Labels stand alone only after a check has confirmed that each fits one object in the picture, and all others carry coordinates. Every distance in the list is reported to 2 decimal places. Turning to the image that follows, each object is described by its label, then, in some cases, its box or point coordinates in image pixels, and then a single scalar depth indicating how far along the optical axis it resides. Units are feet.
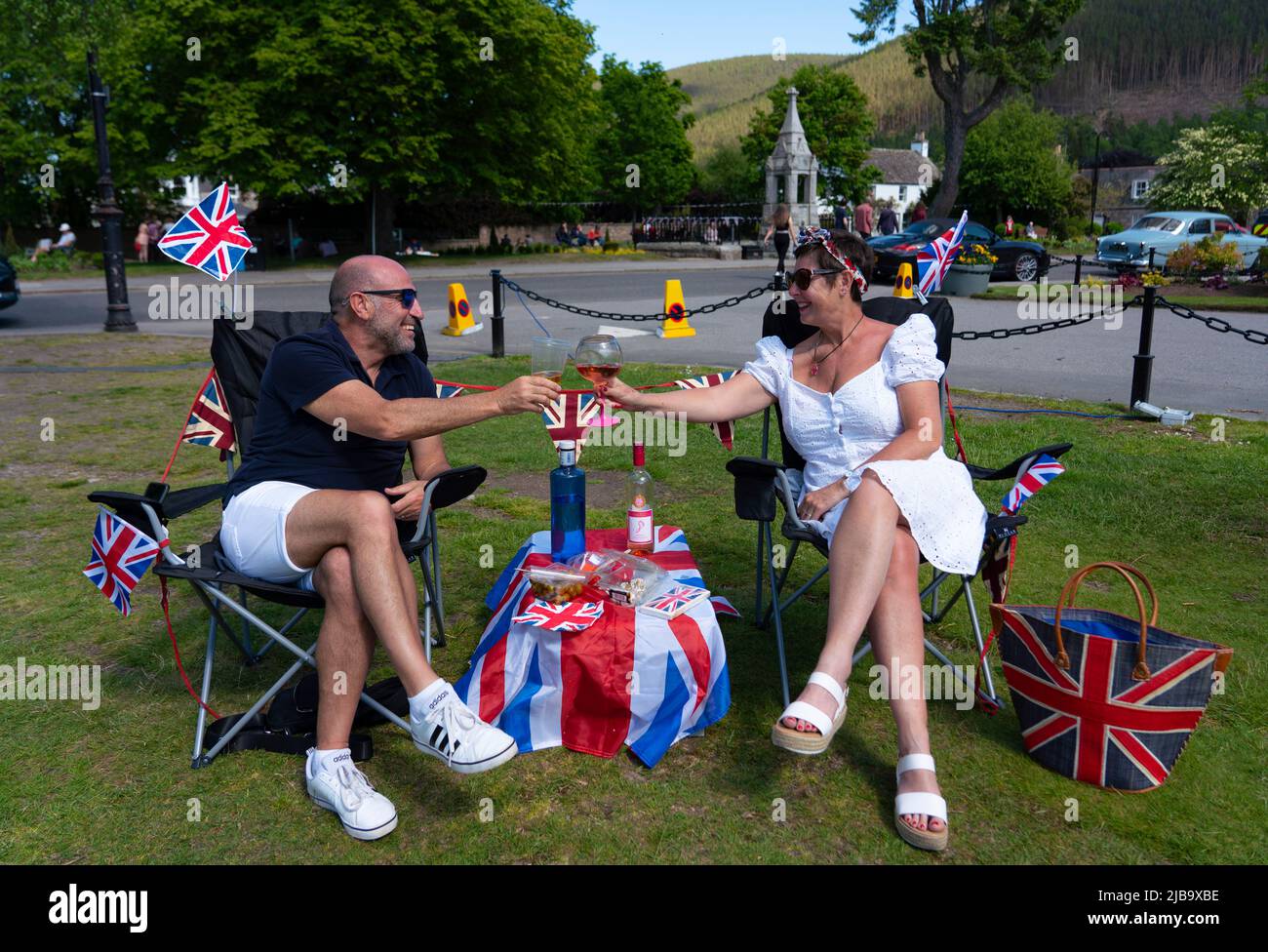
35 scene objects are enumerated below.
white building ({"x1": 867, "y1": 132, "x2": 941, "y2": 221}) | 315.37
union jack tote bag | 9.37
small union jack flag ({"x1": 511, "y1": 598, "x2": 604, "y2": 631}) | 10.69
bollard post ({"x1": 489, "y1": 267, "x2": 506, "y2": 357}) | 36.29
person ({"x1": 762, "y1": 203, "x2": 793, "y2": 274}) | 71.72
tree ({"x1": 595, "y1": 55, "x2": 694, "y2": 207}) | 178.19
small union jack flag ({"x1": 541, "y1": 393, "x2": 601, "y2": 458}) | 12.16
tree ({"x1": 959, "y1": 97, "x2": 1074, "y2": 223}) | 173.37
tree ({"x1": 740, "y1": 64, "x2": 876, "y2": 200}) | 224.53
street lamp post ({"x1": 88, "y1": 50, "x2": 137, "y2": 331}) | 43.93
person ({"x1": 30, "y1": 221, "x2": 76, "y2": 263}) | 99.26
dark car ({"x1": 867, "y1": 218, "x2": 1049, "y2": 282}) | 67.79
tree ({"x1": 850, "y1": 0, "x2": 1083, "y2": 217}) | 99.19
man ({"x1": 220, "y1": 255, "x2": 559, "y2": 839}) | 9.48
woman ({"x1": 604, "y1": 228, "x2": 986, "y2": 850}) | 9.54
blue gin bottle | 12.06
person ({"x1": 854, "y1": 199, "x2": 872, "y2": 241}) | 87.19
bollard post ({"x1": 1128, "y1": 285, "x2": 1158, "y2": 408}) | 25.52
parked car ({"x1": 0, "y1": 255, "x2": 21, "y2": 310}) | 47.44
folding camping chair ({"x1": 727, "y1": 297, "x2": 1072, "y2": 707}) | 11.24
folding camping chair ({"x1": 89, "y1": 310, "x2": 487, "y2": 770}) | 10.32
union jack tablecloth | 10.69
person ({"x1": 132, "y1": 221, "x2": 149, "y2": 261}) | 101.54
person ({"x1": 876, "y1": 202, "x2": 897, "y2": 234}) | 90.61
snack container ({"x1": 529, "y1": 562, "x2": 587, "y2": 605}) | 11.30
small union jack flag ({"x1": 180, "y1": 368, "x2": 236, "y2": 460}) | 13.41
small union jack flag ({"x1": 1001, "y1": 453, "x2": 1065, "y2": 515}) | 11.61
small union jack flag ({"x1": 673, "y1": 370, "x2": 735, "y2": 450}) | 13.97
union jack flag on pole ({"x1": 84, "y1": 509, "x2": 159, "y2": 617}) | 10.32
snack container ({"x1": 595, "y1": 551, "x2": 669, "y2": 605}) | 11.28
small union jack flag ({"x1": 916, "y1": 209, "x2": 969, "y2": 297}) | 15.46
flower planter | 59.16
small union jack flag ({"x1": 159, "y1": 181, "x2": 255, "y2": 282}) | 14.67
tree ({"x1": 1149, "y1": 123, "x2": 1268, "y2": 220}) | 126.62
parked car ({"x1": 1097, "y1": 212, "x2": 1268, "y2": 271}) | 77.77
